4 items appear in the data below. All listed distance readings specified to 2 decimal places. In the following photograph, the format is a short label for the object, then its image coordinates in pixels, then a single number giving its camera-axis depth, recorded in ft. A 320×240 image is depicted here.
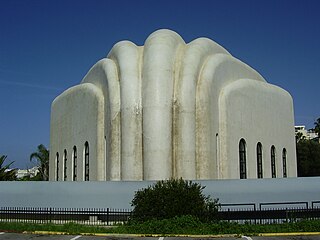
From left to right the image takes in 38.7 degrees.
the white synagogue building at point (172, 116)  85.51
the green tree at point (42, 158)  223.10
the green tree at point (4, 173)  137.08
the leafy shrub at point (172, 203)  55.83
